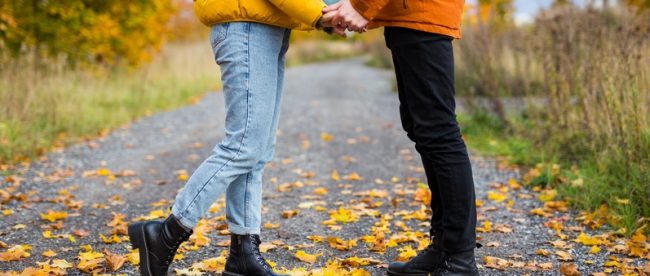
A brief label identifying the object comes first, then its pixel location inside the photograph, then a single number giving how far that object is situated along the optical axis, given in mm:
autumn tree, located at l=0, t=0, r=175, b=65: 9070
